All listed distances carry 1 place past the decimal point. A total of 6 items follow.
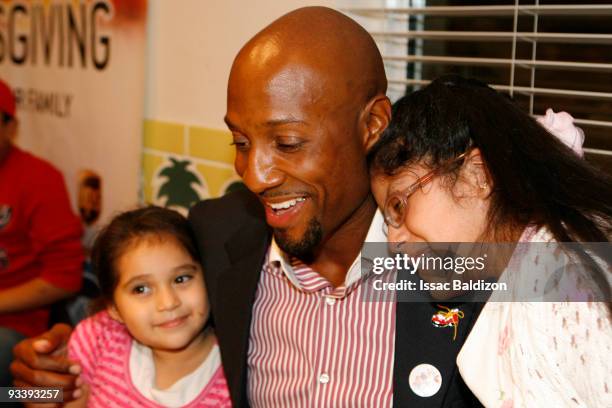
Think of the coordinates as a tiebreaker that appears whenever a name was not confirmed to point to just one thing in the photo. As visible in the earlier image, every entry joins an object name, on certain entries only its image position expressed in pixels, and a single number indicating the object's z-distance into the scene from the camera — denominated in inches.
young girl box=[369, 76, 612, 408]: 45.2
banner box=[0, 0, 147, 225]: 110.6
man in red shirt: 105.9
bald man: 59.8
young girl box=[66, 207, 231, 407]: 72.9
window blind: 72.4
